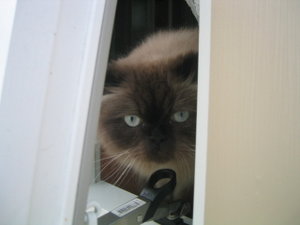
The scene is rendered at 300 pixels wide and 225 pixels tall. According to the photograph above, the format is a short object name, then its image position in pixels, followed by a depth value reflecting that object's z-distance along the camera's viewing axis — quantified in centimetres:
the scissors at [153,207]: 21
